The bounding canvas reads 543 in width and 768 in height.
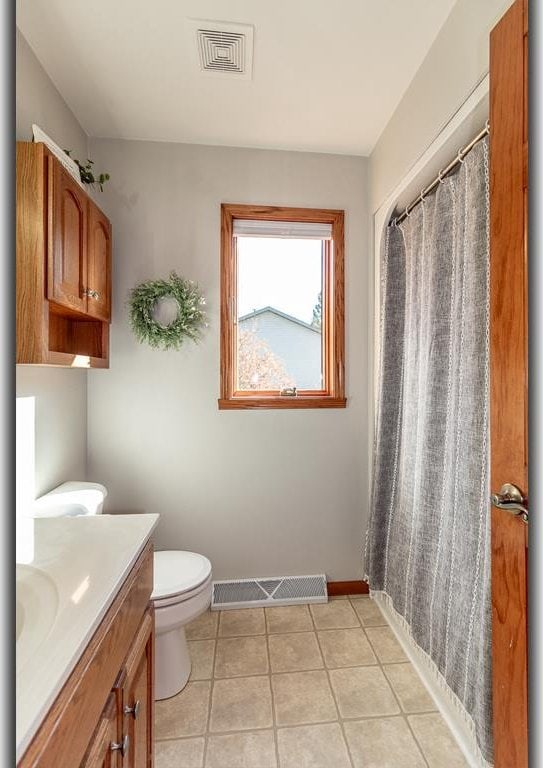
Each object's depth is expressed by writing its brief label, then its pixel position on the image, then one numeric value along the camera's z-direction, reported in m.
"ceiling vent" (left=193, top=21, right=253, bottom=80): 1.45
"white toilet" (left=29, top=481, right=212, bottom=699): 1.51
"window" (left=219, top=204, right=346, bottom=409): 2.23
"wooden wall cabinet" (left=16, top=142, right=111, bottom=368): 1.29
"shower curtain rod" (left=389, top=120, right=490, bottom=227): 1.21
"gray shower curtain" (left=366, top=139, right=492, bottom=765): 1.18
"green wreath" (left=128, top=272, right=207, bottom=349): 2.06
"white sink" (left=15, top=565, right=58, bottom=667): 0.65
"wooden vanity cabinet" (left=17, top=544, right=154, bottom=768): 0.57
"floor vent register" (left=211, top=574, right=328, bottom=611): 2.17
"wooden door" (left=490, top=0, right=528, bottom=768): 0.84
